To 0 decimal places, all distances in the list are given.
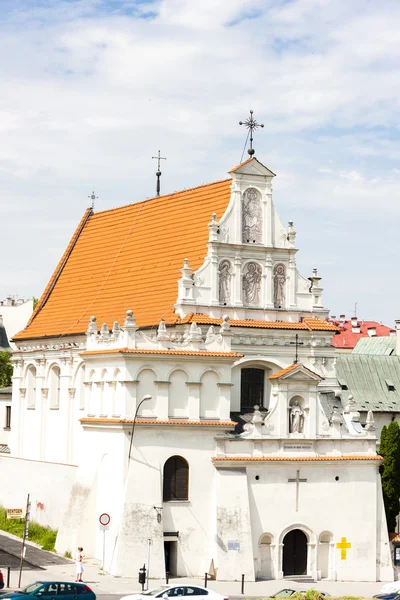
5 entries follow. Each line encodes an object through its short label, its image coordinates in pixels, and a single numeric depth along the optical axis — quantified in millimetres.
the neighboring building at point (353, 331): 127956
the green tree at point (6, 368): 107950
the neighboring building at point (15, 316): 136625
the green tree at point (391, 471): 71250
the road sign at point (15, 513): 63131
